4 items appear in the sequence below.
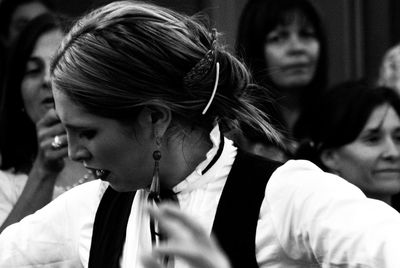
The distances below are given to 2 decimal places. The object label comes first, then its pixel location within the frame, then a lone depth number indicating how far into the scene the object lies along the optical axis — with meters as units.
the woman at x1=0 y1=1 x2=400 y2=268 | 3.97
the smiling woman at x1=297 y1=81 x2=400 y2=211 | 6.59
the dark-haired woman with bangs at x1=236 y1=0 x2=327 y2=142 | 7.38
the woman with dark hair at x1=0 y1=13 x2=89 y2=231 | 6.35
